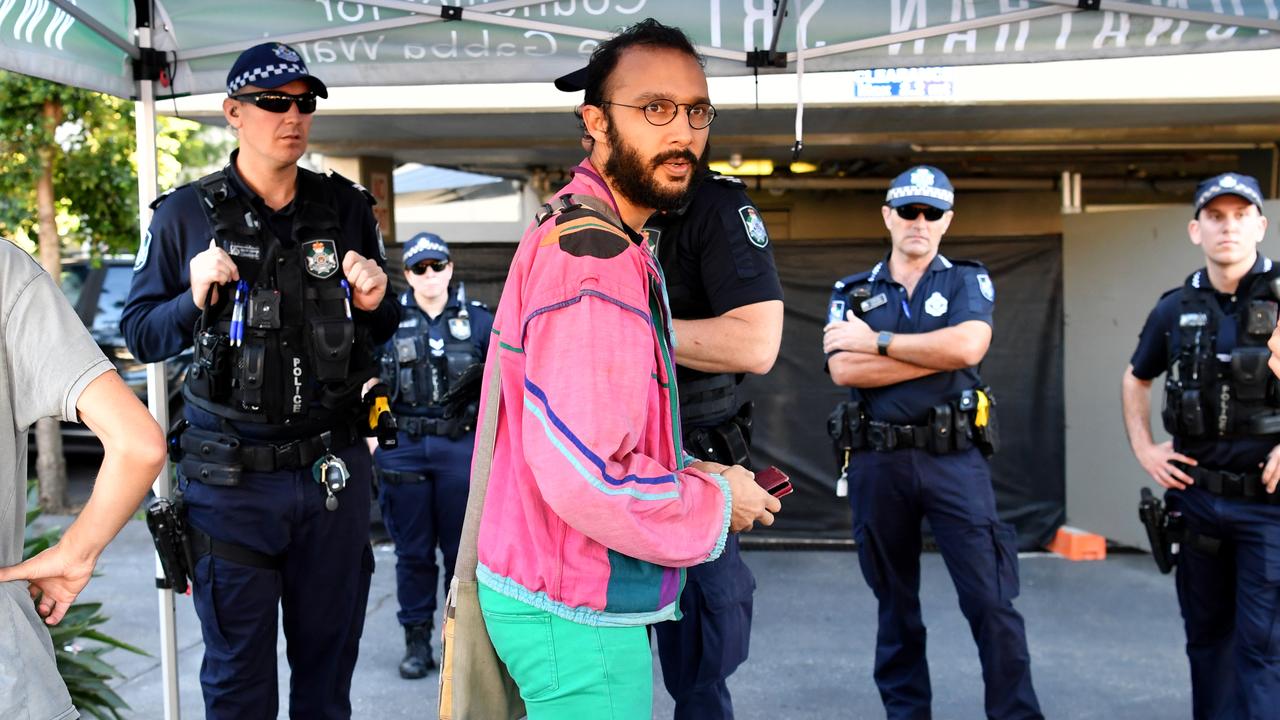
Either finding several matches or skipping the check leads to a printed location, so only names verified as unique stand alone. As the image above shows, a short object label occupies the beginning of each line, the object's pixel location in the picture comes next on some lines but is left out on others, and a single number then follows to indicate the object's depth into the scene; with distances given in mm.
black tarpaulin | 7766
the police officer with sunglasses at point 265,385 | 3148
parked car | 10352
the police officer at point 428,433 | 5668
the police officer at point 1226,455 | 3805
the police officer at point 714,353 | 2854
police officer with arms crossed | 4109
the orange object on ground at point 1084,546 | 7664
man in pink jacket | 1883
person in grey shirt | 1940
